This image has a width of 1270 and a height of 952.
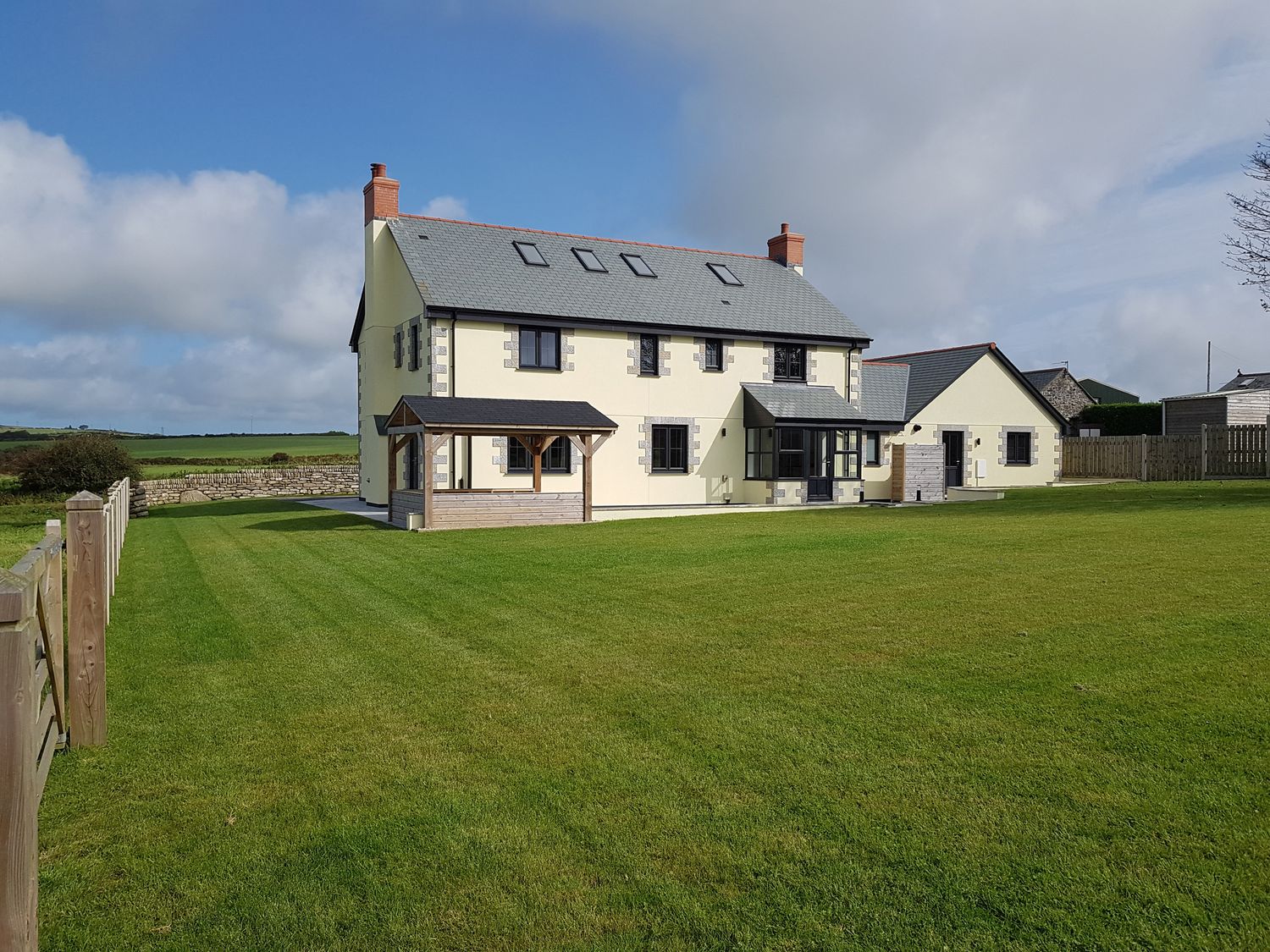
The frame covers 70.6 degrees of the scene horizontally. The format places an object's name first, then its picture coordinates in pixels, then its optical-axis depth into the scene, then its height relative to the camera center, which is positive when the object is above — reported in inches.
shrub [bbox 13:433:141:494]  1177.4 +3.1
